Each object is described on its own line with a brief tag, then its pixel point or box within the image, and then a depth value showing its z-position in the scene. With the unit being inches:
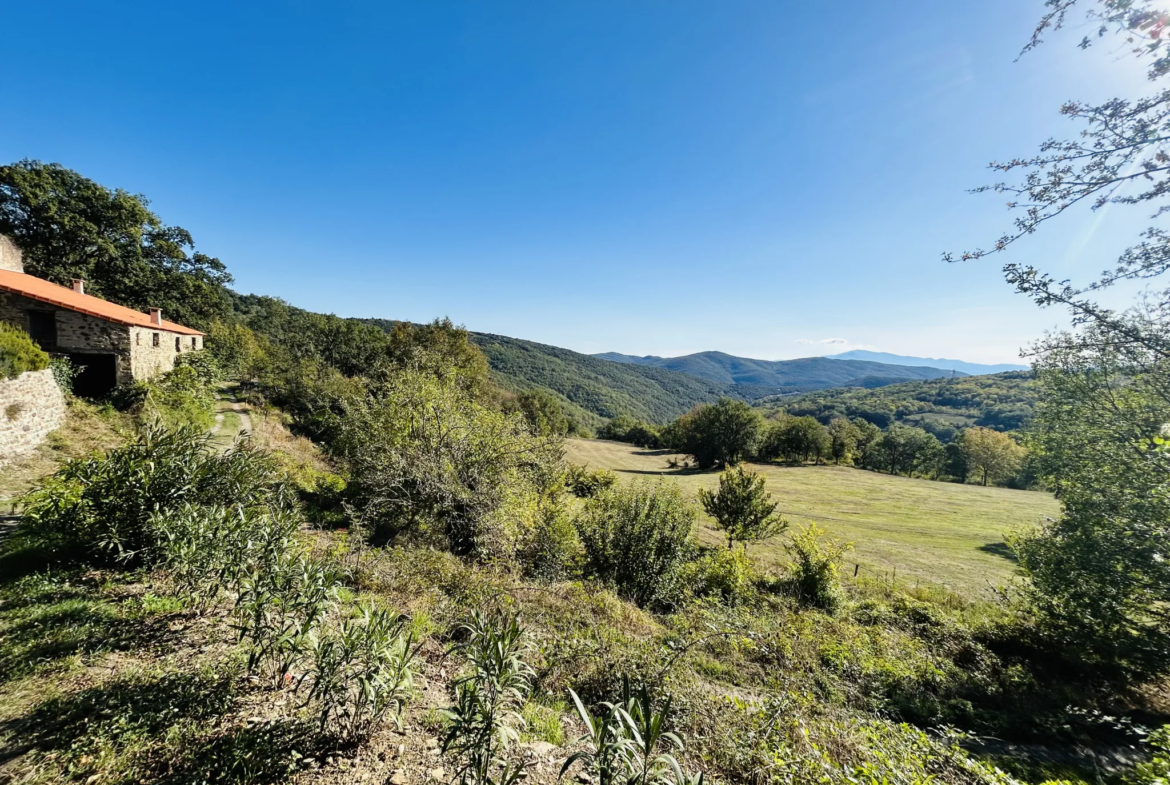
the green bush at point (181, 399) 623.2
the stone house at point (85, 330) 551.8
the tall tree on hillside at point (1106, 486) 265.6
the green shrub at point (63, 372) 520.4
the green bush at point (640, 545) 437.1
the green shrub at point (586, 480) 1045.3
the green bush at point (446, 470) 458.9
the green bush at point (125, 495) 200.1
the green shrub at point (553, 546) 438.9
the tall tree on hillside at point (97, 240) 974.4
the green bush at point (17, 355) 402.3
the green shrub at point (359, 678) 136.2
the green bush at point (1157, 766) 148.0
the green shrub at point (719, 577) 471.2
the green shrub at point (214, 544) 177.9
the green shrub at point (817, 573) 522.0
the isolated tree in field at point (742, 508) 823.1
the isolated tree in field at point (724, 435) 2556.6
